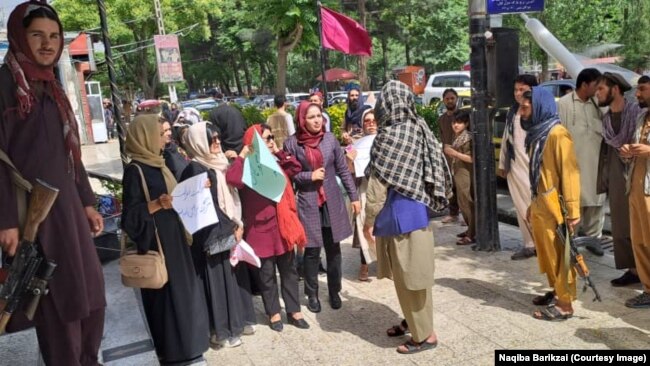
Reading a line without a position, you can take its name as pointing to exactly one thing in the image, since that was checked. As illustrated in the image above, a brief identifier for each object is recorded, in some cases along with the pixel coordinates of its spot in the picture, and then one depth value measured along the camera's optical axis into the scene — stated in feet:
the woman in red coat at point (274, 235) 13.08
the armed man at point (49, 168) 8.22
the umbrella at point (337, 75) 100.73
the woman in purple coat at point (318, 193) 13.42
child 19.33
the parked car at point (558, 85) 34.83
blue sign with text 17.15
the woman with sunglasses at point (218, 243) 11.96
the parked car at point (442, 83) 74.95
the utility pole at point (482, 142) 17.90
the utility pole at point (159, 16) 65.31
